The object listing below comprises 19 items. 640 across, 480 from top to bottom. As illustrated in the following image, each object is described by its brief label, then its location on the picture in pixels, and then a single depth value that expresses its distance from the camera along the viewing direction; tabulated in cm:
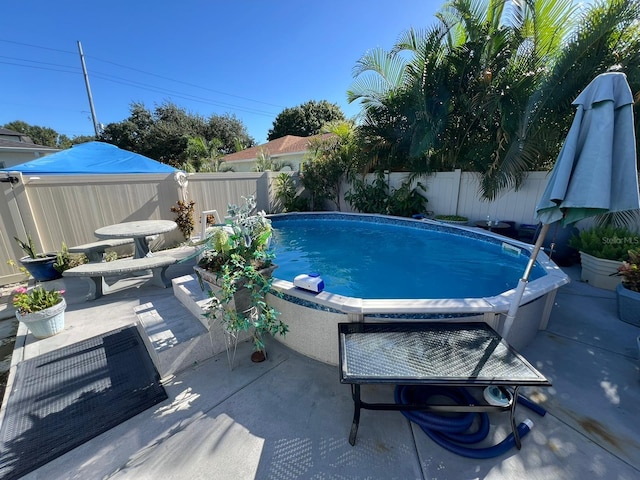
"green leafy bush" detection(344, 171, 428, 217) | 929
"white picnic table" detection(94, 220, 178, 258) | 452
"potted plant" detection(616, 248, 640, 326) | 324
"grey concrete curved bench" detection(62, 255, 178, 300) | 395
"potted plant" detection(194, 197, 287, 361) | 253
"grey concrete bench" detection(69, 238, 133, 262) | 484
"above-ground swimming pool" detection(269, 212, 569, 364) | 258
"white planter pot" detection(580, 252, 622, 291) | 415
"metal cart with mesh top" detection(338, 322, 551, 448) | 177
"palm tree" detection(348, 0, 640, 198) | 523
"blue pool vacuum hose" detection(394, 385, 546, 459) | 182
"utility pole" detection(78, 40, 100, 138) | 1892
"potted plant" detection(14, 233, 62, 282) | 466
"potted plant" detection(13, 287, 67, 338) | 307
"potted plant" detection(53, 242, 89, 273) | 488
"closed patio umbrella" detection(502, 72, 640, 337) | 175
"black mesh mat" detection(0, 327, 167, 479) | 194
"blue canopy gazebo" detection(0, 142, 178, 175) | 579
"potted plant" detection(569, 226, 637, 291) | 416
